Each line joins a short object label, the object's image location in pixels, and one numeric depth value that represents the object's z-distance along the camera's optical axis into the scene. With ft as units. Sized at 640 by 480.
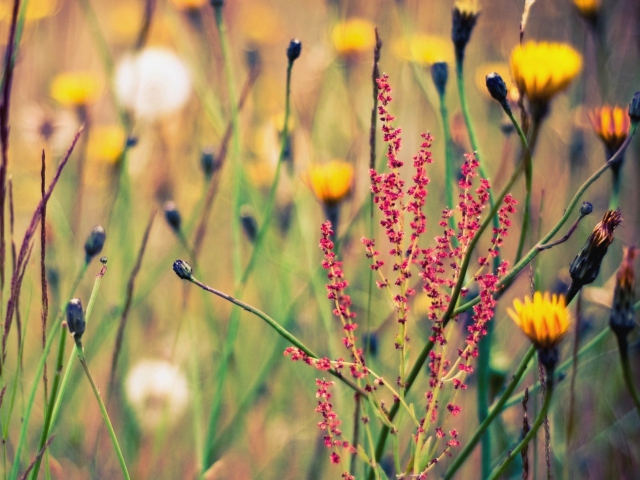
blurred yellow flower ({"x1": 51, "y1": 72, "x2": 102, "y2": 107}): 4.09
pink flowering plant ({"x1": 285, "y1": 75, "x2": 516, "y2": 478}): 2.20
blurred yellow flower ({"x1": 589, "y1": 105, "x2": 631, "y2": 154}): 2.51
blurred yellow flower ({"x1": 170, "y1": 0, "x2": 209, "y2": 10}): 4.16
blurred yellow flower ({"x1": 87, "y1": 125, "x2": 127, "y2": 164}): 3.76
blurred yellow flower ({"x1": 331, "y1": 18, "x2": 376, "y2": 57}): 4.20
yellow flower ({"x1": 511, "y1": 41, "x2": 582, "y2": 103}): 2.43
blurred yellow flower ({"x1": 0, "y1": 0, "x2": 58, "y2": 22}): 5.68
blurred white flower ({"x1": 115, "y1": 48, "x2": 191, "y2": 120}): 5.09
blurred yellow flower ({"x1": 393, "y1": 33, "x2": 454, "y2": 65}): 4.32
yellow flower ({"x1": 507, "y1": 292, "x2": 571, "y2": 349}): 2.20
